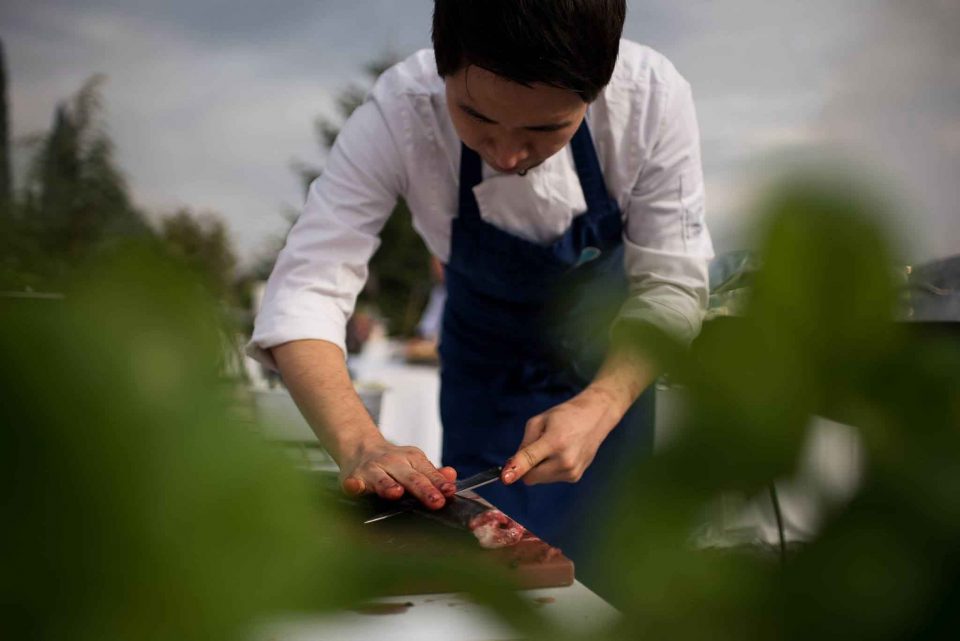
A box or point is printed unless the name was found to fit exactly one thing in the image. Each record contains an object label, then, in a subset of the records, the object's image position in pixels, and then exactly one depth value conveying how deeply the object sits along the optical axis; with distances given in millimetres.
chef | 966
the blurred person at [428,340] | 3809
